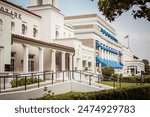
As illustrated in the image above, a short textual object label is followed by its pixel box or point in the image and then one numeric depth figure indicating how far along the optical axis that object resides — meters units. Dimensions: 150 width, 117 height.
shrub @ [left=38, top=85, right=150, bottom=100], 7.73
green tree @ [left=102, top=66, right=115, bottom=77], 22.72
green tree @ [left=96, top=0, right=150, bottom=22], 8.18
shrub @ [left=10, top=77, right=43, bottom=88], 12.29
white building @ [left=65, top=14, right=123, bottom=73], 25.94
